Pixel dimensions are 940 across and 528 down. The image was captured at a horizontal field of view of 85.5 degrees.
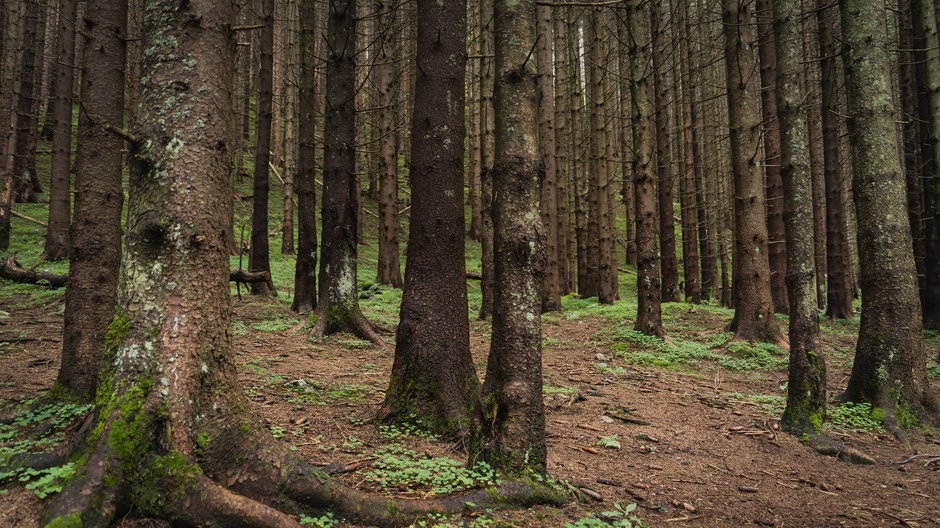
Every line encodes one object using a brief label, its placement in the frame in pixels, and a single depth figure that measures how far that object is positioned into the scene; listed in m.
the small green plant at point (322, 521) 2.83
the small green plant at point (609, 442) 5.11
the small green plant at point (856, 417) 5.80
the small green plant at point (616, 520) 3.24
